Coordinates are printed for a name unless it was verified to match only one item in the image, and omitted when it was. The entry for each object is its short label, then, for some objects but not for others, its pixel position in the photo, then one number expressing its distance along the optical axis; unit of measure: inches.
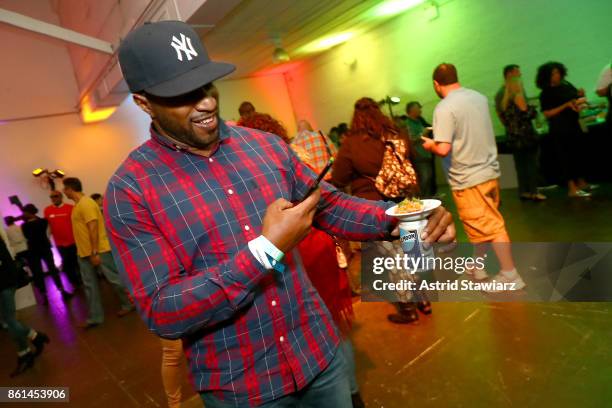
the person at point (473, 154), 131.5
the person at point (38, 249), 272.4
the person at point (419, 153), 265.9
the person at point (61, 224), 270.1
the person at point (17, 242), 281.3
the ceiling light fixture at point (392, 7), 304.1
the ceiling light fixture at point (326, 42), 368.8
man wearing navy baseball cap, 41.1
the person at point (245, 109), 137.5
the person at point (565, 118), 211.3
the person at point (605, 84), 191.9
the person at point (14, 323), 158.6
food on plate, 47.3
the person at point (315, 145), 133.0
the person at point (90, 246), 198.4
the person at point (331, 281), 93.4
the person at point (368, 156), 130.3
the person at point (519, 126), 217.9
